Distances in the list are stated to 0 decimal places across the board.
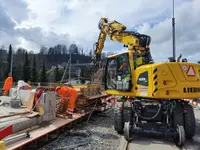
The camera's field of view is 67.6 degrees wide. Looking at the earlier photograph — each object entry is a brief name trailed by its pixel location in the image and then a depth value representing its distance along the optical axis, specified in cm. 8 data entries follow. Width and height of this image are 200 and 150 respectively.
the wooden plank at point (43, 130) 328
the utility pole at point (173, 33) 798
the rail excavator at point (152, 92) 453
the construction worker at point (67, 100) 592
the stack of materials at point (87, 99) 627
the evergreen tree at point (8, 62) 2891
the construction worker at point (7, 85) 744
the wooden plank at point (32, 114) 438
